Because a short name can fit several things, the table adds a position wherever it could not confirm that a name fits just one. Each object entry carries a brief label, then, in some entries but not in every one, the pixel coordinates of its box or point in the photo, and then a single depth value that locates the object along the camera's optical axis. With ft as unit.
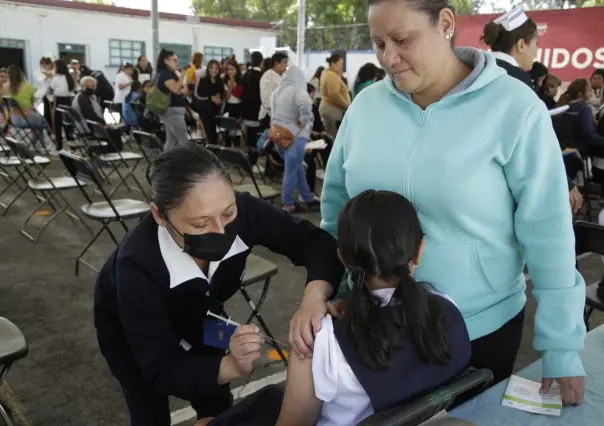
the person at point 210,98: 26.04
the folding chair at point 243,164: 13.14
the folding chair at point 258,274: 8.46
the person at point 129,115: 28.04
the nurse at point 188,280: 4.09
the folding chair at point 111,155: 18.39
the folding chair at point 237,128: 21.76
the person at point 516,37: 8.33
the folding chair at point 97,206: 11.43
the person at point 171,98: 21.17
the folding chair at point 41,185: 14.33
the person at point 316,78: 33.54
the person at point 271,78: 22.57
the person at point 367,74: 23.02
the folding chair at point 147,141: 16.96
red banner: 29.78
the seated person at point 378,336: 3.63
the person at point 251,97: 25.34
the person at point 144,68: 38.22
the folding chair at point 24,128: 24.14
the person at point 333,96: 22.67
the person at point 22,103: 24.59
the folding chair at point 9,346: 5.89
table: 3.91
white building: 54.19
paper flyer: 4.01
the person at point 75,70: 37.78
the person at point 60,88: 27.94
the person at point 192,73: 31.45
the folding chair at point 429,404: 3.48
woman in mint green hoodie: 3.74
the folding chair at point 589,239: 6.73
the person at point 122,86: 30.99
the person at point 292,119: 17.01
